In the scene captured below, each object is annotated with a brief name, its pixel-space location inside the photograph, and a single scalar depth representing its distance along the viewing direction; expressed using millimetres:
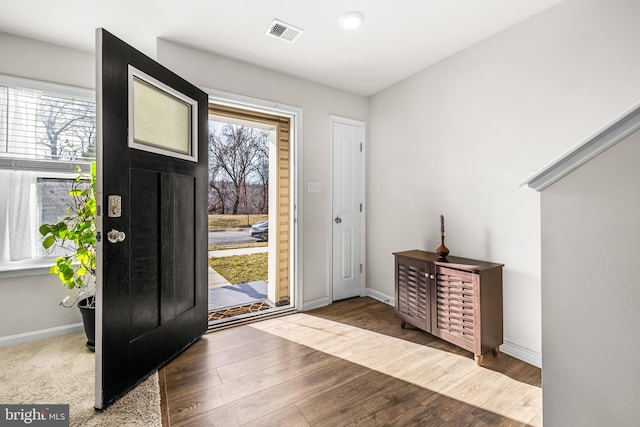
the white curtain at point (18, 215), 2299
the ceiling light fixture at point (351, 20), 2037
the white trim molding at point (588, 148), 726
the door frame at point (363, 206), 3275
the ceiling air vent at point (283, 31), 2168
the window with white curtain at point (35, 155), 2314
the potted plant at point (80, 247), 2193
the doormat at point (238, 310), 2934
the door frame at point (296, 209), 3025
